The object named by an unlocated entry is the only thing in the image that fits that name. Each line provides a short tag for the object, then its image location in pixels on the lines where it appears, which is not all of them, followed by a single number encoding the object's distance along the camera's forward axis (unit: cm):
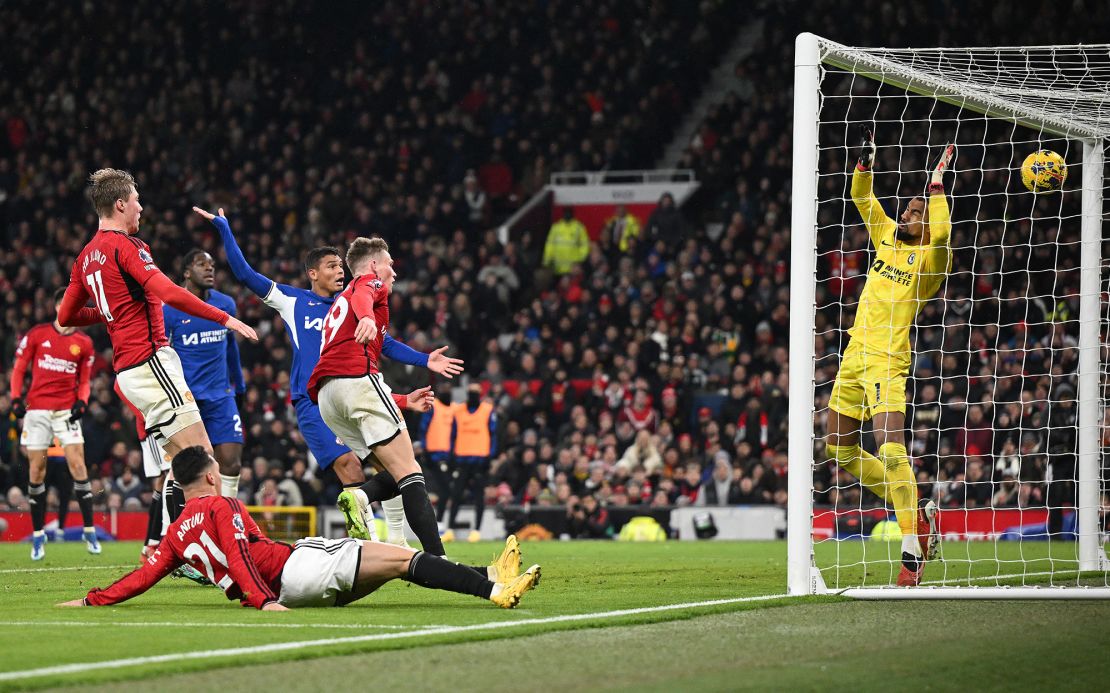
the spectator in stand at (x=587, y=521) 3631
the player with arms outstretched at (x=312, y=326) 1961
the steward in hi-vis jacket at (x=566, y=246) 4866
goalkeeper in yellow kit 1748
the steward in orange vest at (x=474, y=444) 3666
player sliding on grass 1319
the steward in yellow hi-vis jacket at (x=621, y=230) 4737
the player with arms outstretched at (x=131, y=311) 1714
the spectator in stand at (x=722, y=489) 3650
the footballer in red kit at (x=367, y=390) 1659
